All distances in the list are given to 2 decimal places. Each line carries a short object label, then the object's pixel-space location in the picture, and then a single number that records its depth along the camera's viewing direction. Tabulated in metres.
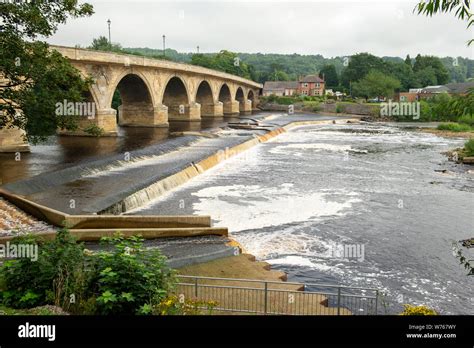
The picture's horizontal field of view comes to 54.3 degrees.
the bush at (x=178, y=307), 8.69
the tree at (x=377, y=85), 116.06
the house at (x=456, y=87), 113.18
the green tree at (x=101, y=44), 105.05
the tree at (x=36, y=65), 16.09
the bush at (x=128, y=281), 8.79
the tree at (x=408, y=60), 153.31
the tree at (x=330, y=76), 156.88
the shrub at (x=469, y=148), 41.38
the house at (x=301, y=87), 144.50
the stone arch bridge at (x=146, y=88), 42.44
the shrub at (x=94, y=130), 19.37
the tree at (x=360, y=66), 135.00
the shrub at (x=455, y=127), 65.50
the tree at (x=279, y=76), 187.88
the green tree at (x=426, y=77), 134.62
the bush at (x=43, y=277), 9.70
